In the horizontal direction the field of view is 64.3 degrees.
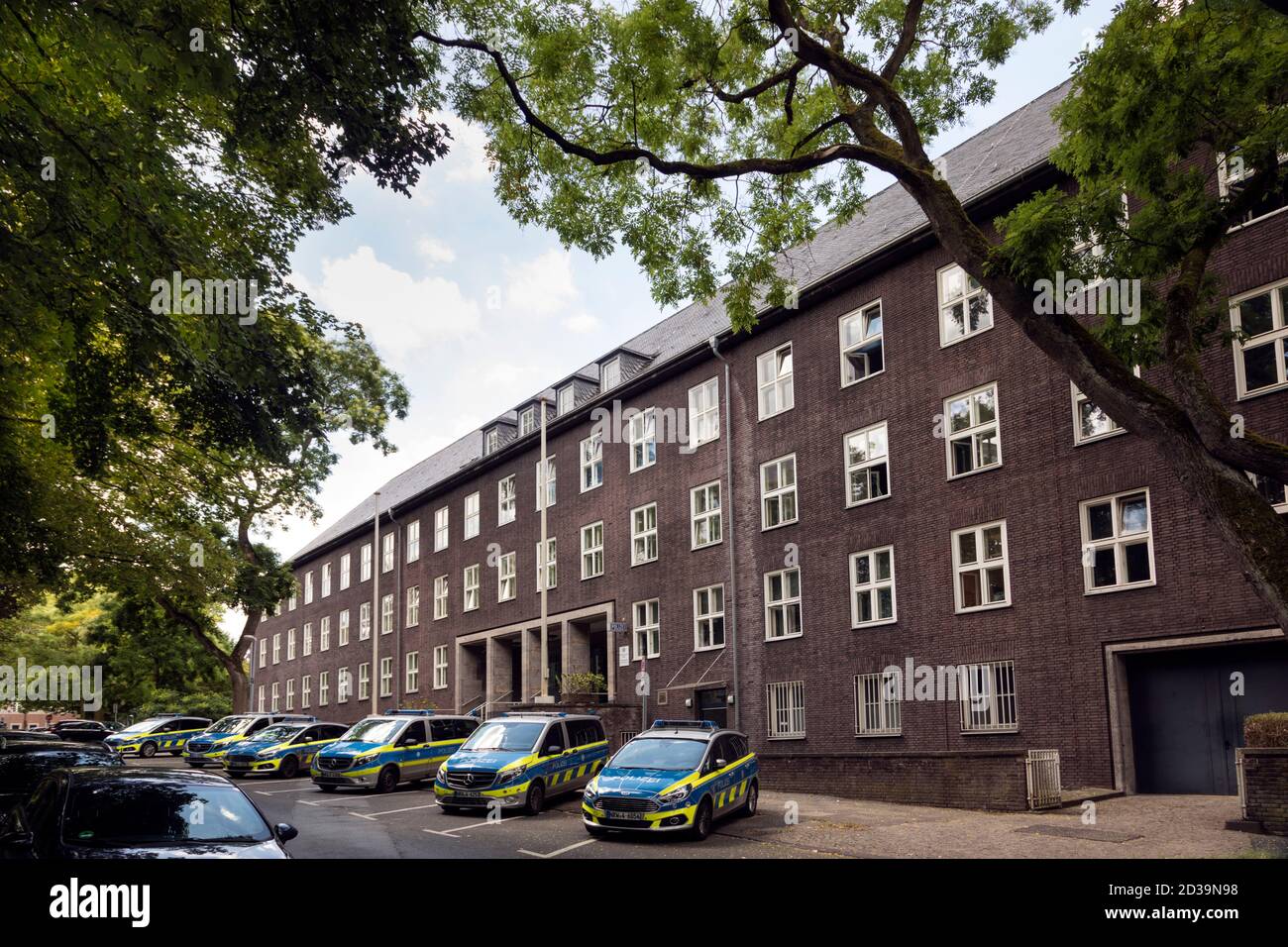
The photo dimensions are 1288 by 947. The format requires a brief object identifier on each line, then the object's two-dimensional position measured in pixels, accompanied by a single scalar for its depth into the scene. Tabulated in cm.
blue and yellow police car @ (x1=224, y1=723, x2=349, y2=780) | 2916
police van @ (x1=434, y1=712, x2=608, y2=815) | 1916
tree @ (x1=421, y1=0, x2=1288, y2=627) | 1102
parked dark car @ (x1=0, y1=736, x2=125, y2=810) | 1305
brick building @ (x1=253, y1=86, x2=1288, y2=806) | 1859
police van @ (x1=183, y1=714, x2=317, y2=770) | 3612
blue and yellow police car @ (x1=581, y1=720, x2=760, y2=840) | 1538
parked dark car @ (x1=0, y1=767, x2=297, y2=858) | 756
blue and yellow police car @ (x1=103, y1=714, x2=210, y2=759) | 4184
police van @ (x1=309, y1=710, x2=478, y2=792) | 2381
